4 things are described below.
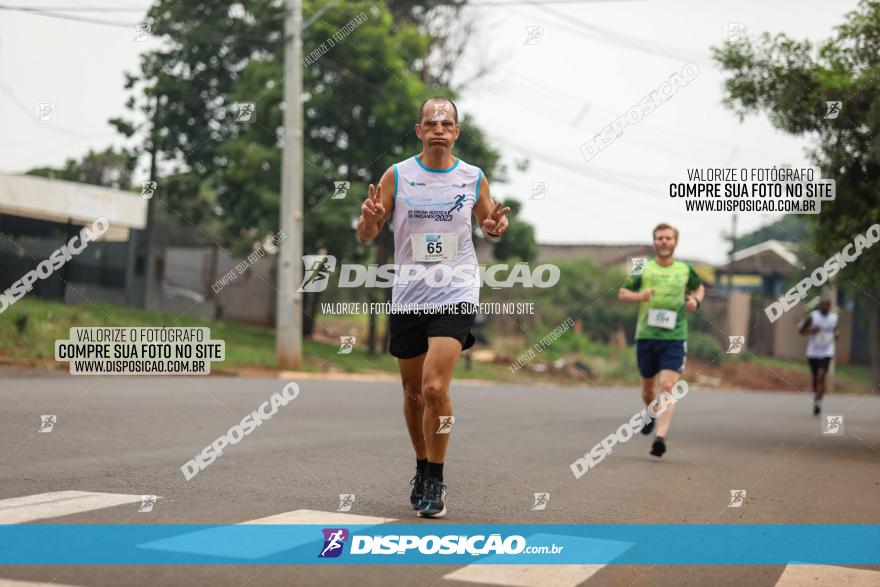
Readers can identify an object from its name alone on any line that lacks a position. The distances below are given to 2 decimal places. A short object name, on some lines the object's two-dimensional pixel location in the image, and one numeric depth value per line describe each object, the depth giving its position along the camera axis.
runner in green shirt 10.95
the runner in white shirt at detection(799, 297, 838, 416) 18.16
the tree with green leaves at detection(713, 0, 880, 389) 11.67
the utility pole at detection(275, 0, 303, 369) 23.50
